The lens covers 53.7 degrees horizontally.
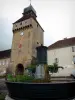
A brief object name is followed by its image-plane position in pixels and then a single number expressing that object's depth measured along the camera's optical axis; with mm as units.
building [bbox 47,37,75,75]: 16579
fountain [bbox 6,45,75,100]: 4123
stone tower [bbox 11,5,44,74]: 20019
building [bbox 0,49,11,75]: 25375
